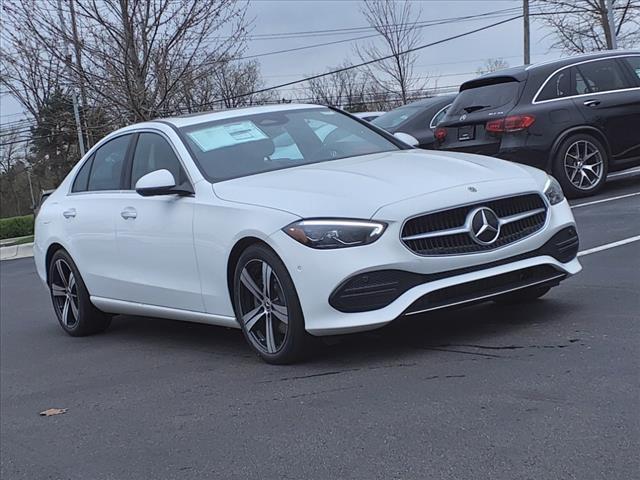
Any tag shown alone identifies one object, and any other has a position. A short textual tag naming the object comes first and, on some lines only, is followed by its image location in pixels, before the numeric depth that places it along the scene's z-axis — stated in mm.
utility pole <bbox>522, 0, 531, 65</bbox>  36281
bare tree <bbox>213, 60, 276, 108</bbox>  41531
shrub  37125
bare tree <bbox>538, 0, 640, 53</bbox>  32469
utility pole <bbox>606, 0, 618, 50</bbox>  24062
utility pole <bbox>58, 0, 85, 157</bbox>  17680
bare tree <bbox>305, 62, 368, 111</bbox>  60000
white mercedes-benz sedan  4992
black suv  10984
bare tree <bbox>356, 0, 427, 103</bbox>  38781
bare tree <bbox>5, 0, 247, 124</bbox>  17594
